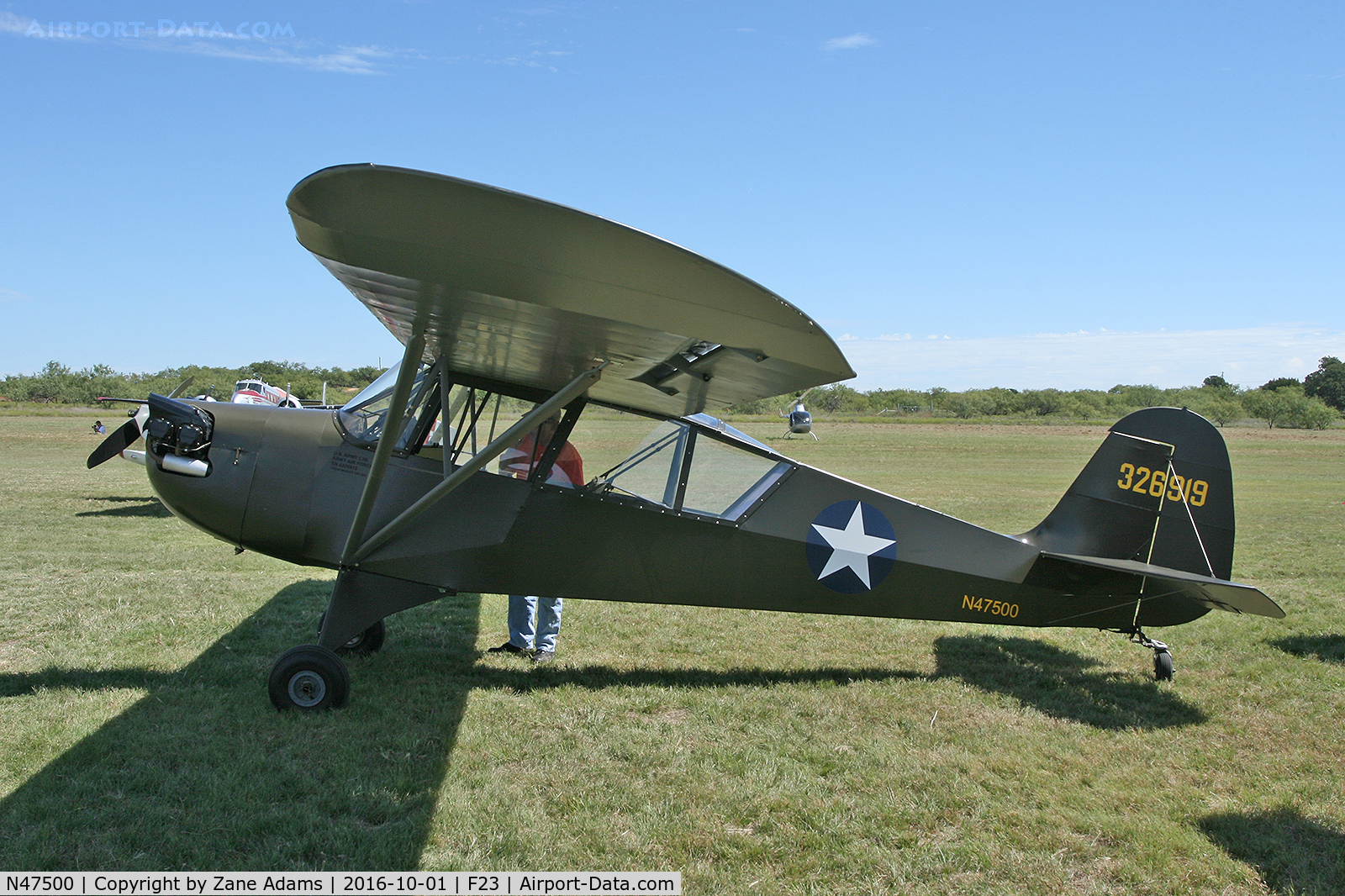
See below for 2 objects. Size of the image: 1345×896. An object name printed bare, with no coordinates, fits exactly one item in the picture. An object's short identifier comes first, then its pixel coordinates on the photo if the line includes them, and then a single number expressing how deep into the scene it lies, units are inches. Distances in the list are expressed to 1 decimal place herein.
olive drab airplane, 170.4
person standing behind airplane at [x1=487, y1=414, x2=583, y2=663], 226.4
